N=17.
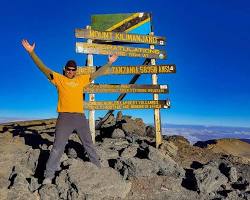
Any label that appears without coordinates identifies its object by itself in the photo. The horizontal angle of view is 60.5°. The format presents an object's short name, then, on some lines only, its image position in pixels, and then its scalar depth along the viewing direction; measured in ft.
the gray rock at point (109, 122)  27.73
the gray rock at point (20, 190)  15.64
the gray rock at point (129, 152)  20.59
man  16.65
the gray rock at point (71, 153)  19.68
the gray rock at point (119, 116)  30.08
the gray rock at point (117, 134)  24.78
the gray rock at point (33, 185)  16.19
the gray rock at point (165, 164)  19.15
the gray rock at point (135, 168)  18.36
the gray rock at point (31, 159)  18.77
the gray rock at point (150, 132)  27.73
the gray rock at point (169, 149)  23.12
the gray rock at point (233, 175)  18.91
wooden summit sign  22.99
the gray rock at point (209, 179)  17.66
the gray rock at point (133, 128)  26.90
